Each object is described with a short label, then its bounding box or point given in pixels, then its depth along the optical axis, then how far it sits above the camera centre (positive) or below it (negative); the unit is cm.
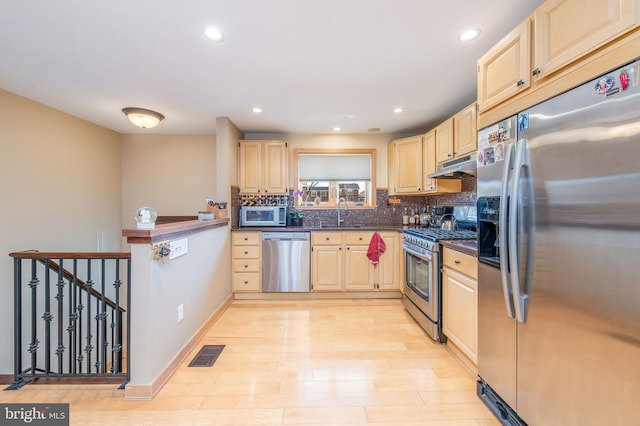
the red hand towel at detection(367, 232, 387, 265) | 351 -49
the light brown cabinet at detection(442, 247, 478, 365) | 190 -72
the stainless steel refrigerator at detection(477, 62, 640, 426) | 92 -19
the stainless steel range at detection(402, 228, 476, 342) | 240 -66
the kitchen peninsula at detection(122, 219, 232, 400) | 170 -68
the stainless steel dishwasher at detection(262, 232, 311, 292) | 357 -68
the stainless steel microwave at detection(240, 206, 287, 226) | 380 -4
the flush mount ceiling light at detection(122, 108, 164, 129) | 311 +116
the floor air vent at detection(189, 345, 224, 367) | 212 -124
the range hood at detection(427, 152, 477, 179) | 230 +43
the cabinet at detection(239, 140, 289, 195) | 388 +68
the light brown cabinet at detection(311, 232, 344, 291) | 358 -68
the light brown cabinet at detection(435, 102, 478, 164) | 254 +83
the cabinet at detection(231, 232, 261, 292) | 356 -66
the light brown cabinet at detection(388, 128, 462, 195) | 318 +69
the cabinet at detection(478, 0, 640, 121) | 96 +73
